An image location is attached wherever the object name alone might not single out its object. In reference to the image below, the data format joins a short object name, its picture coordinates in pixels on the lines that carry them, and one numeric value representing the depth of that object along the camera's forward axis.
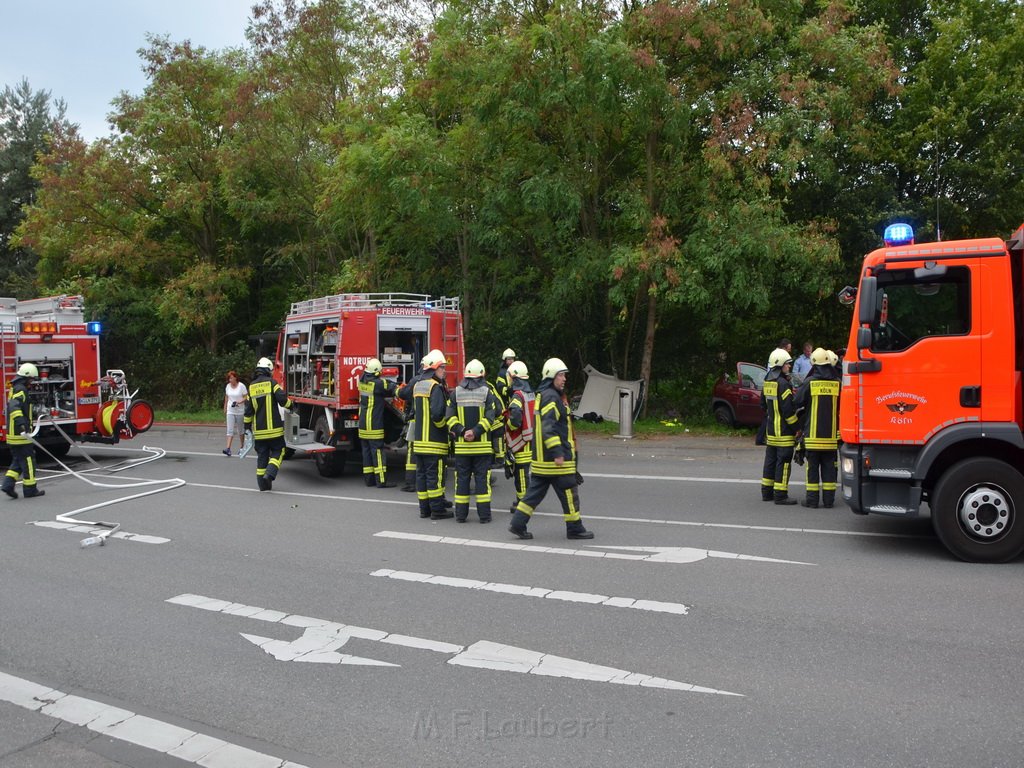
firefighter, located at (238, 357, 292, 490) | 11.82
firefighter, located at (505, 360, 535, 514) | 9.67
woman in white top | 16.59
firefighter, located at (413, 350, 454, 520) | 9.73
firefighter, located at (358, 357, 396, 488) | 12.01
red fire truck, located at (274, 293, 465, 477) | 12.91
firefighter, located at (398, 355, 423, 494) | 10.24
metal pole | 16.98
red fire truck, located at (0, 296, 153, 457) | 15.08
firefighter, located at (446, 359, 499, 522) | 9.38
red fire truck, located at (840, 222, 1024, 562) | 6.96
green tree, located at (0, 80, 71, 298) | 39.03
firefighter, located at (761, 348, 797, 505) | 9.79
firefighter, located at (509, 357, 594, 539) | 8.16
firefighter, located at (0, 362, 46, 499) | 11.42
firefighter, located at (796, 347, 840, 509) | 9.41
